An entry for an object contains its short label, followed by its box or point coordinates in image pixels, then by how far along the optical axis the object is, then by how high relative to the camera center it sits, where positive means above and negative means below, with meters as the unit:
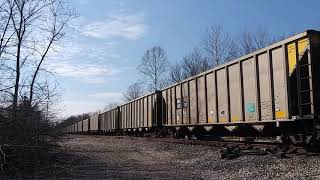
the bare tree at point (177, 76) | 70.85 +7.81
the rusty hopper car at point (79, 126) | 78.96 -0.47
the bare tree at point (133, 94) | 104.41 +7.22
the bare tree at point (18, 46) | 13.70 +3.19
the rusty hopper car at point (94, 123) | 61.17 -0.03
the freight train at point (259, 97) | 12.91 +0.94
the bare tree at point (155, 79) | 71.14 +7.34
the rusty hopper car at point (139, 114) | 29.63 +0.69
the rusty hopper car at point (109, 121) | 46.03 +0.22
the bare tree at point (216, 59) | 55.38 +8.26
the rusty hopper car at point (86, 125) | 69.96 -0.26
